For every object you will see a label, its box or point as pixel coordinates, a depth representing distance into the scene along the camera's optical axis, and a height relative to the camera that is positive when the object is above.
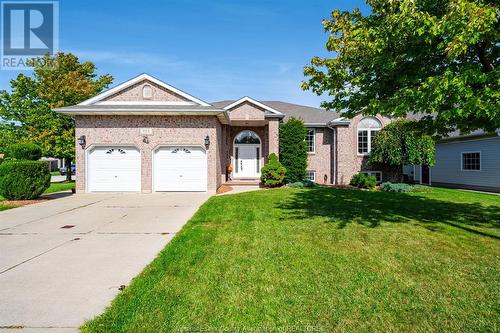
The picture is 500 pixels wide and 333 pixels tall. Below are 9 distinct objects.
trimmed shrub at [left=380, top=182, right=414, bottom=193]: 15.89 -1.09
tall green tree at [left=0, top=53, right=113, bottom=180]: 24.16 +6.71
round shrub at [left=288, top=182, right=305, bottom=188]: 16.92 -0.95
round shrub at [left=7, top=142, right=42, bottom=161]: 13.12 +0.94
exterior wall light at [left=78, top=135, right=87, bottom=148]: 14.62 +1.60
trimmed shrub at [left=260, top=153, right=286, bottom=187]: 16.84 -0.21
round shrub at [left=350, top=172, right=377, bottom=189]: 17.53 -0.75
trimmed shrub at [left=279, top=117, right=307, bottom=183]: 18.48 +1.34
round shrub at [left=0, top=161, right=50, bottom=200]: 12.52 -0.43
